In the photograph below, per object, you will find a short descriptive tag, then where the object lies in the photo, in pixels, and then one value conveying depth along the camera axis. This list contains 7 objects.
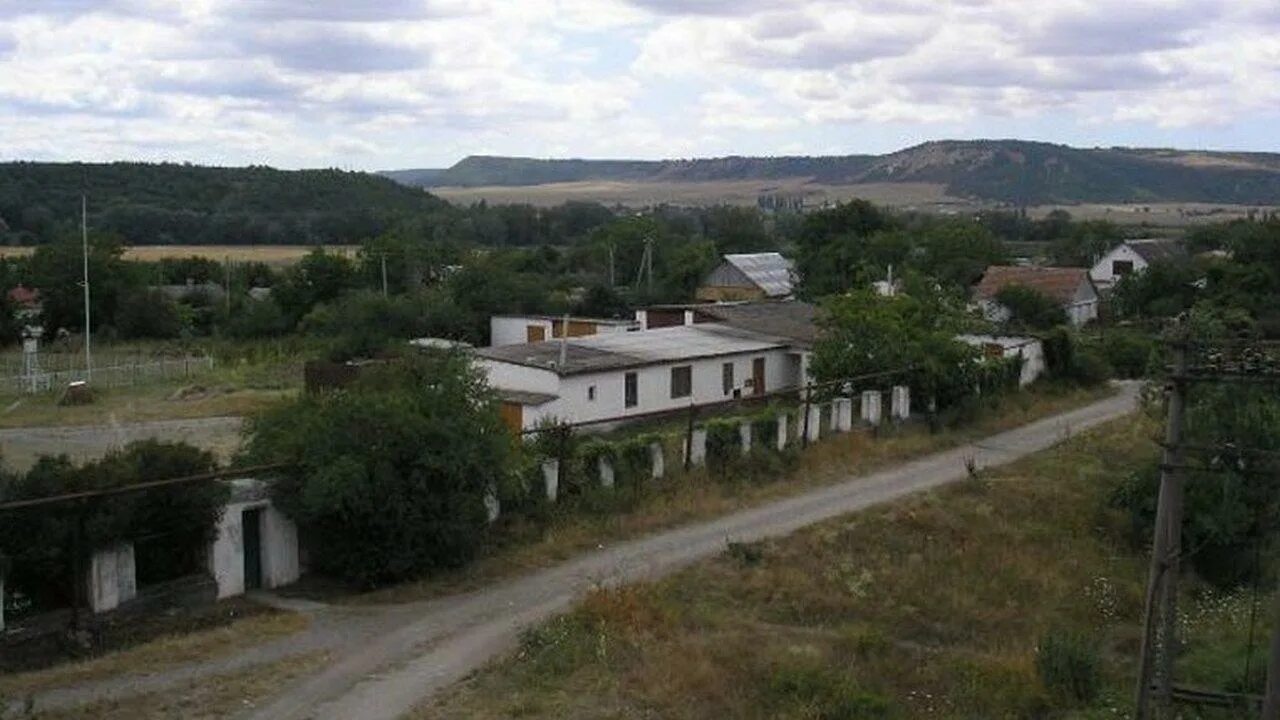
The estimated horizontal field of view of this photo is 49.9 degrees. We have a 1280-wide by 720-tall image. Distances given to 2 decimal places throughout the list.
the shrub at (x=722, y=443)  24.05
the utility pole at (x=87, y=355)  47.09
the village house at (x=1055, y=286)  53.88
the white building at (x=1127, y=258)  72.44
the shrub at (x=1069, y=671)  14.19
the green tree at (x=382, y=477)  16.69
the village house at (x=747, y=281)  63.84
